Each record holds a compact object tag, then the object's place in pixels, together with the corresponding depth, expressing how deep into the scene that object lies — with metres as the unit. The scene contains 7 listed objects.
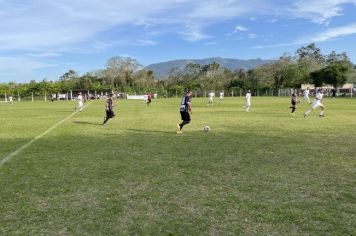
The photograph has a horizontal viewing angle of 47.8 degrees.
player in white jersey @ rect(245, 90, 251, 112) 31.14
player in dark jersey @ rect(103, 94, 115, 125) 20.53
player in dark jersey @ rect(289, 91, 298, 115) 27.22
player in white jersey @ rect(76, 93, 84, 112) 33.62
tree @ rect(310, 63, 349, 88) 82.75
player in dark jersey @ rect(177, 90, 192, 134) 16.44
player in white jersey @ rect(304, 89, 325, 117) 24.47
